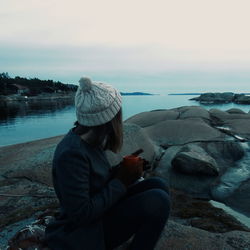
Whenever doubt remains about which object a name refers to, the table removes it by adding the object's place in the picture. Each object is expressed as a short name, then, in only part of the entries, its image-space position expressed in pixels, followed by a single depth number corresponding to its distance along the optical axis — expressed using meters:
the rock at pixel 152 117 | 13.47
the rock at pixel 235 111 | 17.71
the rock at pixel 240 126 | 10.96
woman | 1.87
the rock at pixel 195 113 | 13.94
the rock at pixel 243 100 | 63.51
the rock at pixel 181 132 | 9.90
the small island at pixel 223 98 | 66.69
